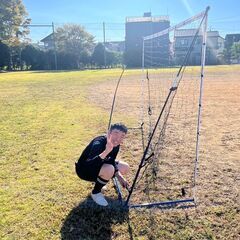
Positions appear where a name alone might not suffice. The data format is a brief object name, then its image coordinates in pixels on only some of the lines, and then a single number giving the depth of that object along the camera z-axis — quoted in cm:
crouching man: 313
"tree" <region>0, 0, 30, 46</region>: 3684
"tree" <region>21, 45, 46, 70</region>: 3866
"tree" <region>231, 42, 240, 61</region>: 4538
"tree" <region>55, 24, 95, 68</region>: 4162
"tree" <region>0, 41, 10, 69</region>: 3581
